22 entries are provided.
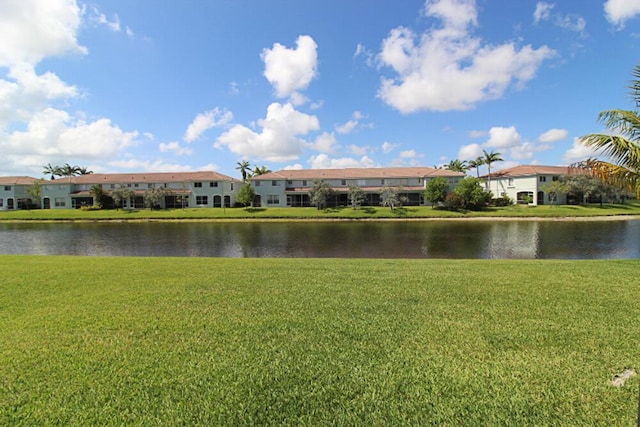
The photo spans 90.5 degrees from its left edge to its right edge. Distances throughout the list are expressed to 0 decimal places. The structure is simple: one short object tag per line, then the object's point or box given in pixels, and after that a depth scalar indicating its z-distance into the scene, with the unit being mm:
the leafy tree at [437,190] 49312
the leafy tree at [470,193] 47625
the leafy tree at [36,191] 60281
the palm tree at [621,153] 9961
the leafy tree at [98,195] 56000
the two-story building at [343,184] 55125
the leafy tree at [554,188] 49750
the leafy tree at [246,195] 53469
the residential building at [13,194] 63812
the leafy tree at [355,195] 50719
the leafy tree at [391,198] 50031
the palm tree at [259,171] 78250
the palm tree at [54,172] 80275
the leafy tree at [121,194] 55031
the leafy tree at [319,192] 50750
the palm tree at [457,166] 73012
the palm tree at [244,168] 78669
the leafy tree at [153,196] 54344
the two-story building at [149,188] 58000
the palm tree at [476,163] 65425
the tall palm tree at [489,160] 61906
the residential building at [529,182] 53344
